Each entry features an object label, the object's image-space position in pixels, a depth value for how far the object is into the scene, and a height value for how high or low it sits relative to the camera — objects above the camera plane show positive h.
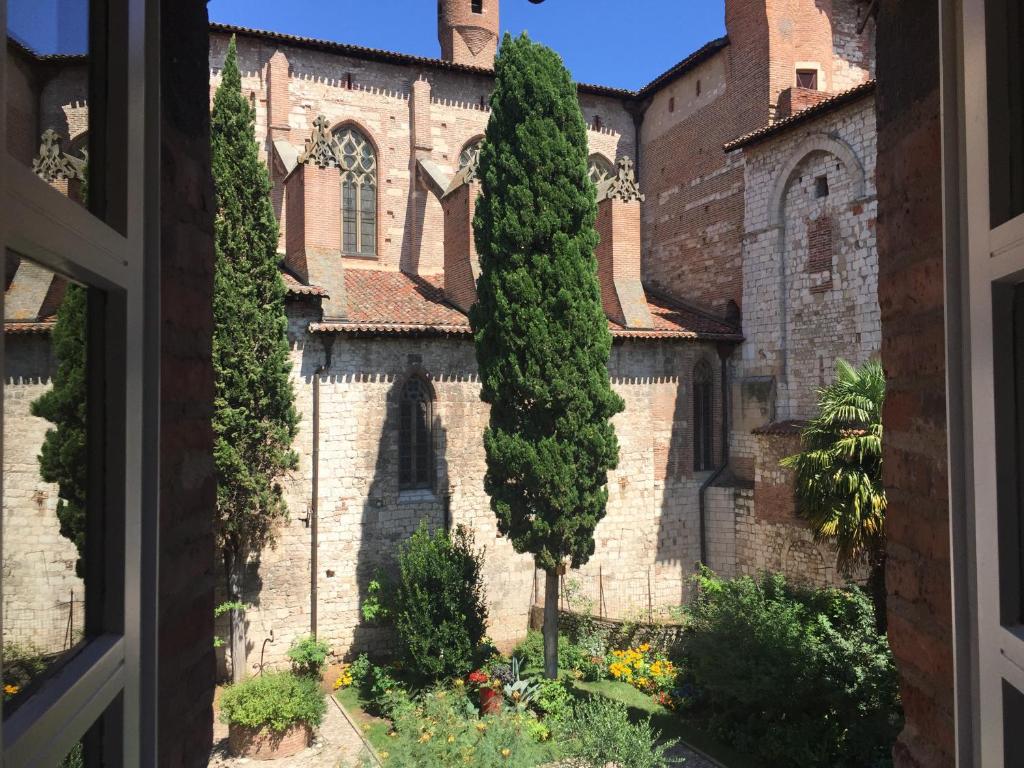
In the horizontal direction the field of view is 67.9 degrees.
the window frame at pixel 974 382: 1.54 +0.05
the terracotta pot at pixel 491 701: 10.85 -4.23
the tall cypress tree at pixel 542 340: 11.95 +1.08
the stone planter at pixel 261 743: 10.00 -4.40
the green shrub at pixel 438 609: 11.39 -3.09
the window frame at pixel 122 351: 1.30 +0.13
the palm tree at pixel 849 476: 9.44 -0.92
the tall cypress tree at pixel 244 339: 11.38 +1.07
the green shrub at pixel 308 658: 12.59 -4.11
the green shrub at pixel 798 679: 9.14 -3.49
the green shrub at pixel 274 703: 9.89 -3.90
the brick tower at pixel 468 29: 21.27 +10.66
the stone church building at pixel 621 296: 13.32 +2.24
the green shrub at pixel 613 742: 8.41 -3.82
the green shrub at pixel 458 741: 7.94 -3.65
